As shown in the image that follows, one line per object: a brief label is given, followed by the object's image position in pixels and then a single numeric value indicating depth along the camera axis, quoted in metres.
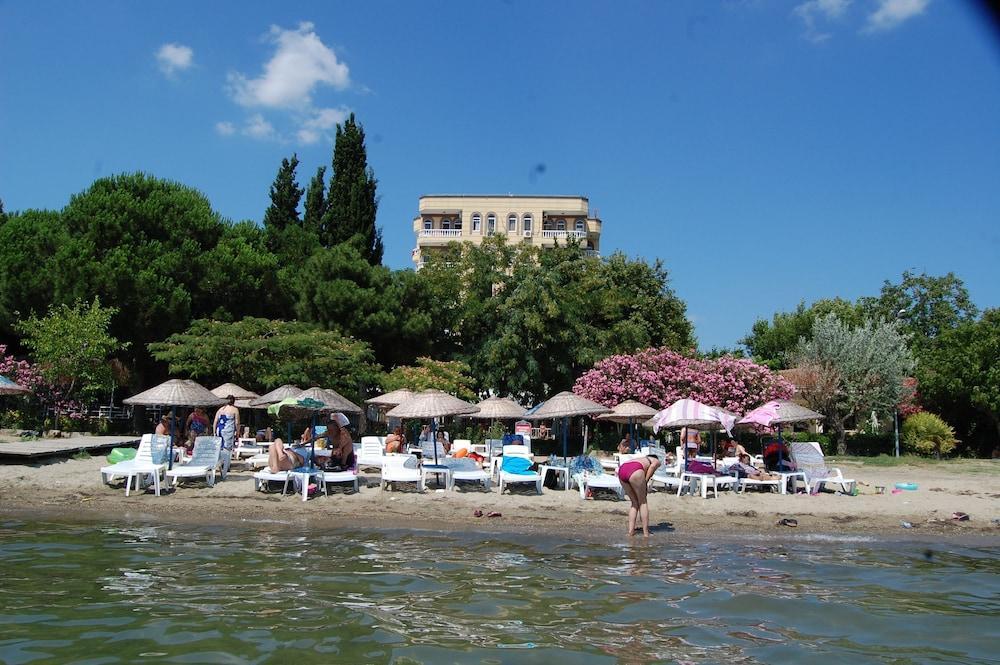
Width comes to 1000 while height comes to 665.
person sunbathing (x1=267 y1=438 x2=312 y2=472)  14.86
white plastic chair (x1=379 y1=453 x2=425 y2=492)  14.93
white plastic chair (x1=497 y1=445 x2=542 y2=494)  15.10
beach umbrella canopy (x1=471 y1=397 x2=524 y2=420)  19.36
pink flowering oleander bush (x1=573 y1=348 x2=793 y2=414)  23.47
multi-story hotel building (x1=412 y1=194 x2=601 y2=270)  56.94
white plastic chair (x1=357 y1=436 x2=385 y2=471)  16.73
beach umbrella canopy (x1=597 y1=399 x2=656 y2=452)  19.48
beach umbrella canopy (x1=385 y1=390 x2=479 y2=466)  14.94
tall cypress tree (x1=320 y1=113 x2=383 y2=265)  36.47
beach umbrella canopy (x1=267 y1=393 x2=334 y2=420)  14.99
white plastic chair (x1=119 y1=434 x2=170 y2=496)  14.56
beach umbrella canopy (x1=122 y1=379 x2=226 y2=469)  15.02
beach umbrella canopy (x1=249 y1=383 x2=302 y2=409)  17.61
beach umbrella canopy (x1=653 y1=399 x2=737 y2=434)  15.13
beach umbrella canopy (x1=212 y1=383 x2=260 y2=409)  21.24
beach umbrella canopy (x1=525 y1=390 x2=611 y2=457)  15.73
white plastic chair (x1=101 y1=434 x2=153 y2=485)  14.59
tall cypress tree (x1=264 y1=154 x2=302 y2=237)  38.38
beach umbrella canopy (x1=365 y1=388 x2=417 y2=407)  21.08
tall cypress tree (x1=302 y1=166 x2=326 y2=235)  37.56
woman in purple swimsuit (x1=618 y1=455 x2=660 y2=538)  12.11
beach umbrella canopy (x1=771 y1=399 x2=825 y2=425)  15.90
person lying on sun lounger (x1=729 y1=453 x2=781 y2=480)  16.17
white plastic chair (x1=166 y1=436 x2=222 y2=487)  15.00
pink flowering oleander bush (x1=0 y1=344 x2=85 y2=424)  23.03
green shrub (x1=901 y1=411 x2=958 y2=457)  28.11
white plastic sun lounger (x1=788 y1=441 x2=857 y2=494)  15.87
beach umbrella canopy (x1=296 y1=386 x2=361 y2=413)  15.59
